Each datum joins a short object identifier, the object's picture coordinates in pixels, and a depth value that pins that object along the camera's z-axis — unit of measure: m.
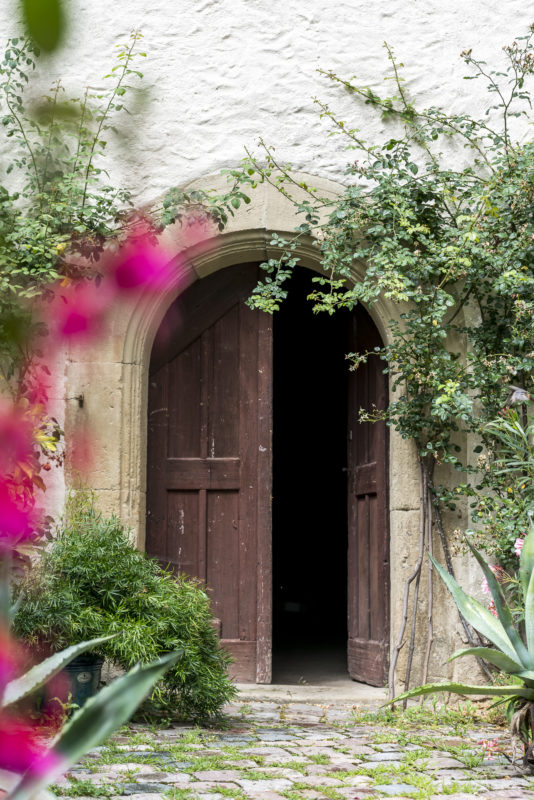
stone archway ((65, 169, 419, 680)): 5.08
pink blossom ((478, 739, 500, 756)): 3.50
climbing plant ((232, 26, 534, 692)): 4.81
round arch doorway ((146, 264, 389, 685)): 5.45
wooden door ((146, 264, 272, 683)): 5.45
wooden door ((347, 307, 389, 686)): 5.41
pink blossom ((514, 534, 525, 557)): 4.07
